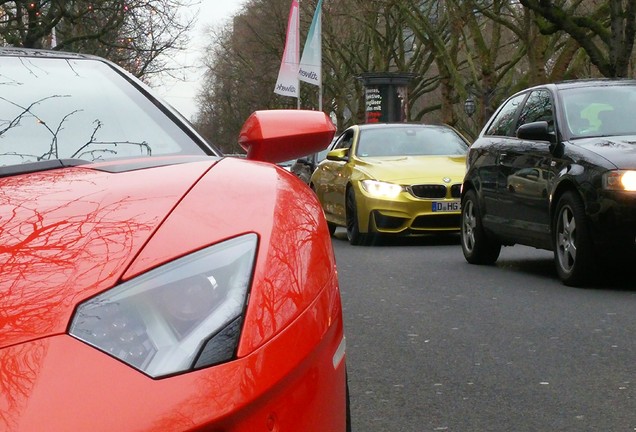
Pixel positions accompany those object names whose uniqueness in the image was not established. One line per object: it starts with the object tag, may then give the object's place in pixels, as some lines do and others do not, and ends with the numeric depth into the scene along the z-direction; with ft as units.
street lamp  150.51
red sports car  7.39
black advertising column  123.34
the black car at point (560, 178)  29.96
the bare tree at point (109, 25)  97.25
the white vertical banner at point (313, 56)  130.21
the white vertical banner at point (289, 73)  130.82
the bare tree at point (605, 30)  79.51
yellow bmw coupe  50.70
